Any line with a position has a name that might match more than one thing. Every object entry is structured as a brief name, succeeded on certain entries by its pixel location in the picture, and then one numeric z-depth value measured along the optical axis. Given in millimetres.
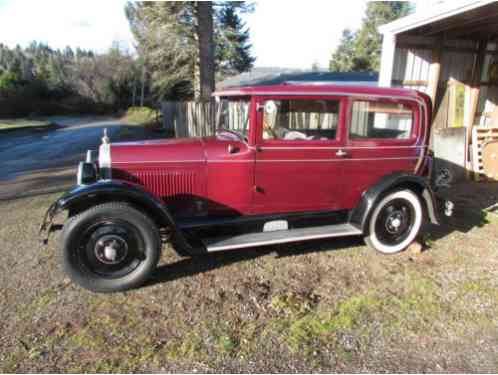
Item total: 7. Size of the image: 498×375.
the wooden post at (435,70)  7009
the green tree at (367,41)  33281
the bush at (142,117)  20962
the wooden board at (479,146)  6770
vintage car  2961
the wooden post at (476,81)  7508
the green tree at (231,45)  15177
